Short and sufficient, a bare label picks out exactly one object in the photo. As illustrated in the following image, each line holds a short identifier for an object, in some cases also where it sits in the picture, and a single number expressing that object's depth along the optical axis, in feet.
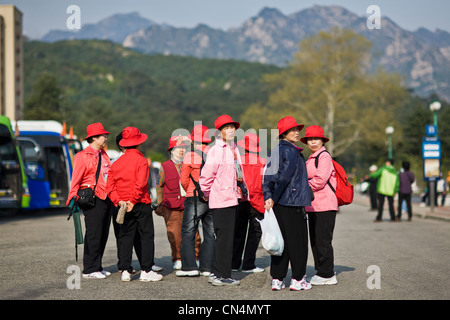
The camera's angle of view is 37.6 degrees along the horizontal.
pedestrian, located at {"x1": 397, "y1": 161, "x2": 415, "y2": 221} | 63.59
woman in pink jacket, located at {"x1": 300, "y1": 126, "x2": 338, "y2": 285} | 25.27
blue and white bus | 74.02
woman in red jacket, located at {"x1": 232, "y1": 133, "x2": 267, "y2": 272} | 28.81
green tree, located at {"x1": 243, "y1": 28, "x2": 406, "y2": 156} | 165.37
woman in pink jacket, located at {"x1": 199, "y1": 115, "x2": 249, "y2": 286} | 24.98
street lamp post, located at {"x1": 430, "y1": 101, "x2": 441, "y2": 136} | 82.91
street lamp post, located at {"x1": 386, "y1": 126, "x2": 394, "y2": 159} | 124.50
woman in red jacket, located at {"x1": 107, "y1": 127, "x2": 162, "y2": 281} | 26.20
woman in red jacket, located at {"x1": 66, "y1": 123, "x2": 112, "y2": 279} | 27.17
